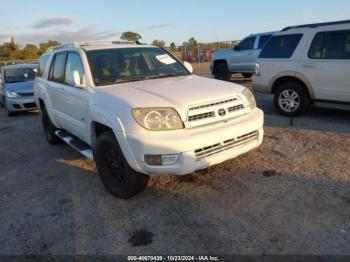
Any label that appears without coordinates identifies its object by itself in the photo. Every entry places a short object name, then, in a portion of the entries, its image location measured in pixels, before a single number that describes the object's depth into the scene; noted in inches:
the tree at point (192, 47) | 1280.0
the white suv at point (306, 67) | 260.4
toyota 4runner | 144.3
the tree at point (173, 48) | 1392.7
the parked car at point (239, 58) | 548.7
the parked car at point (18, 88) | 440.8
